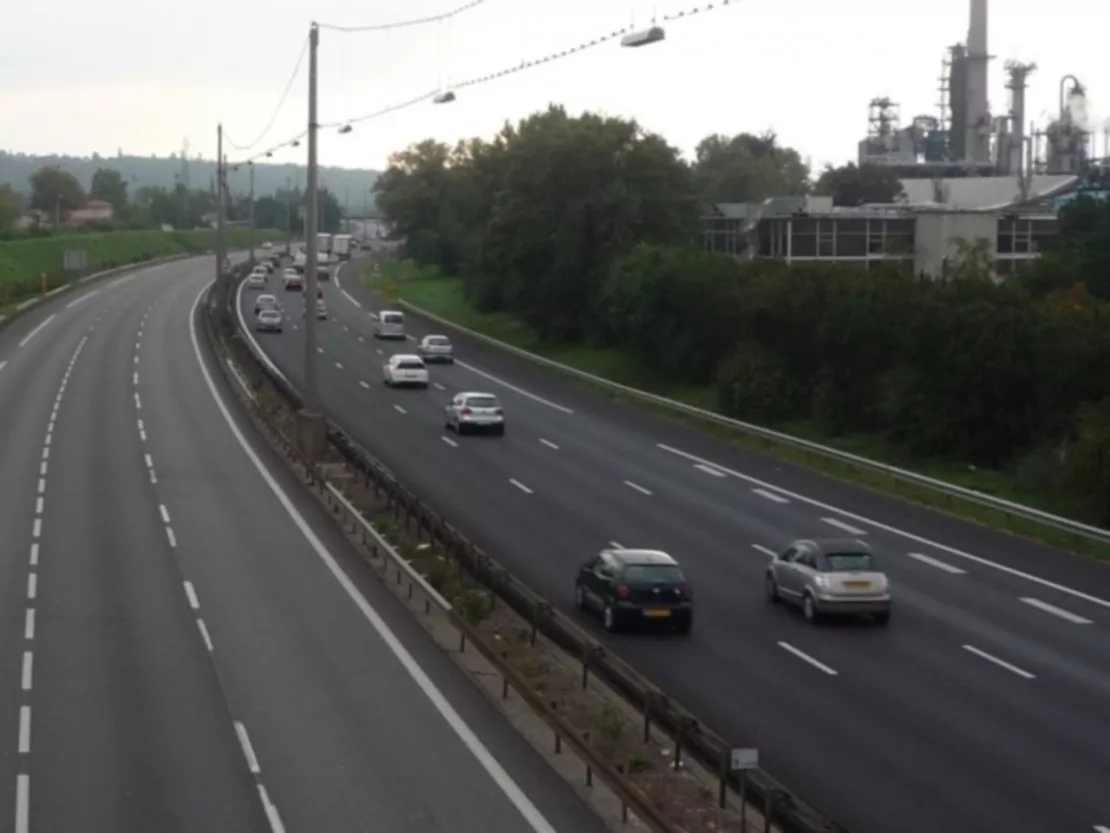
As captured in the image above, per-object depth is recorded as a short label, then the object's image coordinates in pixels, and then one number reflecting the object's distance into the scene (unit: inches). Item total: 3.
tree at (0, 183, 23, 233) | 6535.4
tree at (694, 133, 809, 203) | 5423.2
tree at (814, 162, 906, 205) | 4874.5
